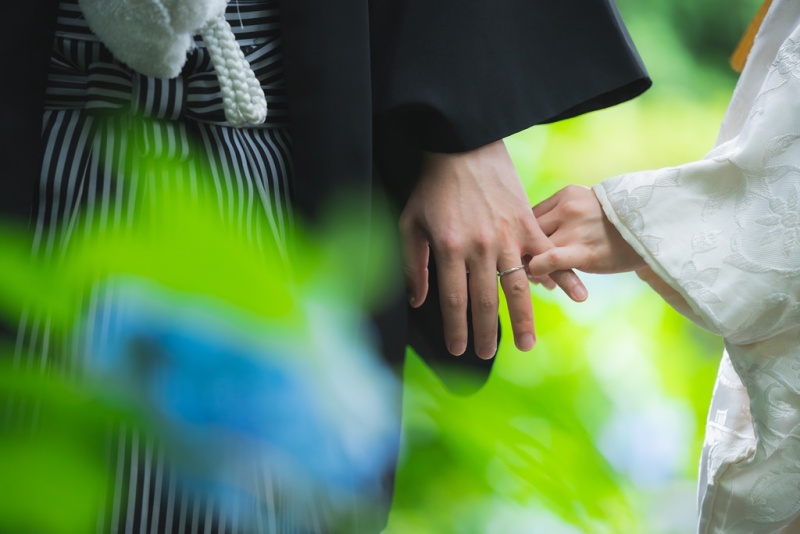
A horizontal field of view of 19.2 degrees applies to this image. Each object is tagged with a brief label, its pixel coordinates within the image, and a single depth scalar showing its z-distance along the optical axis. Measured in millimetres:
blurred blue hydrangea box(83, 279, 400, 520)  724
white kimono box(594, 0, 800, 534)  1877
